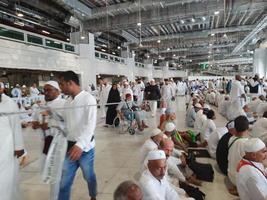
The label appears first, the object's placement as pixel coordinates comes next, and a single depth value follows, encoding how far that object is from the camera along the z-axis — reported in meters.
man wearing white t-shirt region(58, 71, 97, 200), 1.80
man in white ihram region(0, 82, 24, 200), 1.68
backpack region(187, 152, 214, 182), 2.88
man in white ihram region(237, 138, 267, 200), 1.82
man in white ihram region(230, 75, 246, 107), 6.37
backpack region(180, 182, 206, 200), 2.36
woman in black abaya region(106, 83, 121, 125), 6.19
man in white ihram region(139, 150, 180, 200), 1.59
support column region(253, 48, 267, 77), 14.70
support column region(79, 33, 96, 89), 10.81
